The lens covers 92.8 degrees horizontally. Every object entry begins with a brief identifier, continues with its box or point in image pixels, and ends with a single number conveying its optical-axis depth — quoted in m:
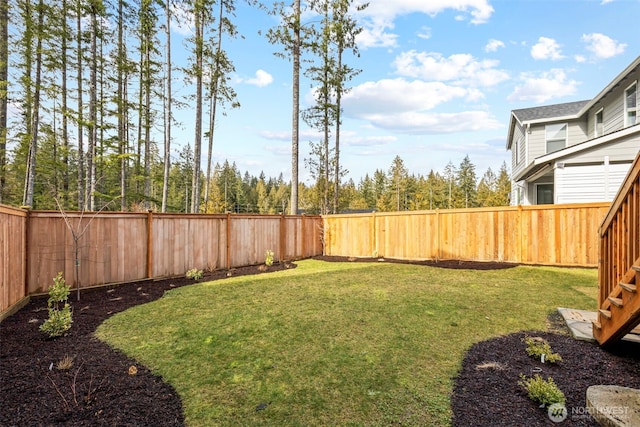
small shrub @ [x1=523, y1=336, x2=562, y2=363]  2.56
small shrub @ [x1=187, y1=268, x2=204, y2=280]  6.53
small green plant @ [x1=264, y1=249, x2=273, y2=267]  8.37
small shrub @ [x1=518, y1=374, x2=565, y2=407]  1.95
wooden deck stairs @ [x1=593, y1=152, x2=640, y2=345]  2.16
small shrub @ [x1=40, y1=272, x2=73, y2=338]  3.24
